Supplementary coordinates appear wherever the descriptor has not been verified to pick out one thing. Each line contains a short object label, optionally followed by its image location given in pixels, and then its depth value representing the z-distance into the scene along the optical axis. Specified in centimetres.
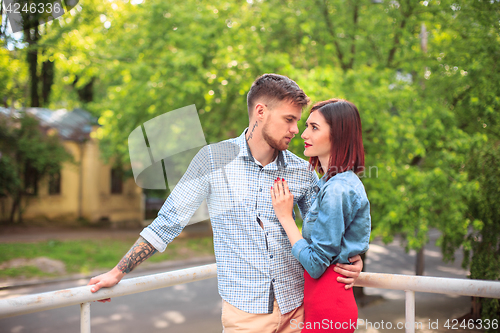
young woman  146
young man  168
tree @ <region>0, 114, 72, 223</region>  1545
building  1827
